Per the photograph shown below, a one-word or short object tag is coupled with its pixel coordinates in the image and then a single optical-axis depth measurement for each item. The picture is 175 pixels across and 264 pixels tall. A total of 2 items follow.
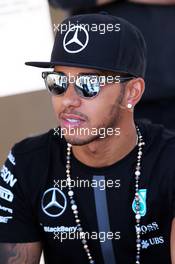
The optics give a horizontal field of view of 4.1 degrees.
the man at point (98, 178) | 4.78
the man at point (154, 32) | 4.99
